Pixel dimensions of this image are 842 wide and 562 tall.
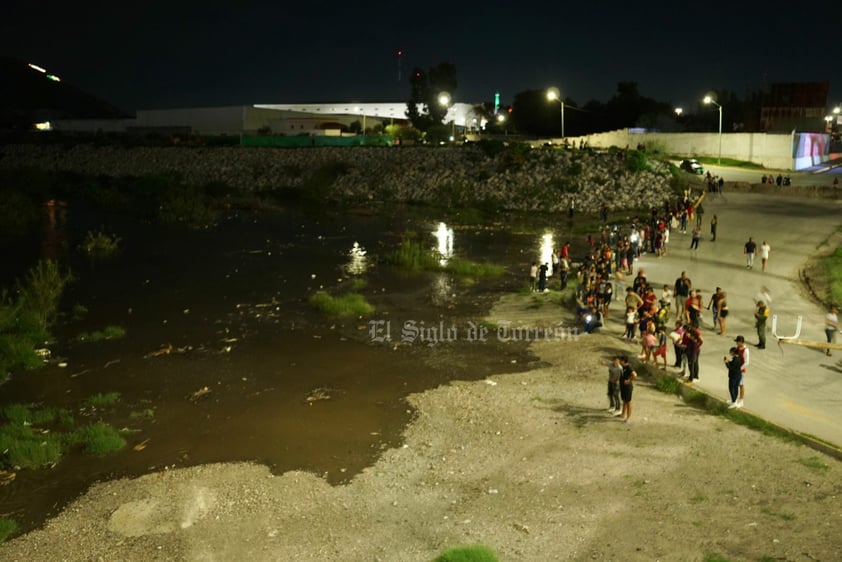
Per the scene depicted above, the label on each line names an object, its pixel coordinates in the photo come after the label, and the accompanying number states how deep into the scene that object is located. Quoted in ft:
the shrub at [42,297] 69.83
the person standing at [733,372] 43.11
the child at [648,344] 51.62
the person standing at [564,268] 79.92
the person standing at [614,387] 44.27
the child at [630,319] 58.39
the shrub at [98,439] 43.73
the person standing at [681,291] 62.54
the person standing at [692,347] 48.16
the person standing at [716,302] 58.34
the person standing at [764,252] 79.97
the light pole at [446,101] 270.26
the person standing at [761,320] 53.72
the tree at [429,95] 293.23
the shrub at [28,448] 42.22
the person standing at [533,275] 80.12
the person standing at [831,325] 53.57
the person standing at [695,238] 90.22
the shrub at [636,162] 158.06
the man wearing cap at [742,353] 42.86
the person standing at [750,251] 79.77
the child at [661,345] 51.37
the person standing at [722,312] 57.41
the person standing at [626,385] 43.37
